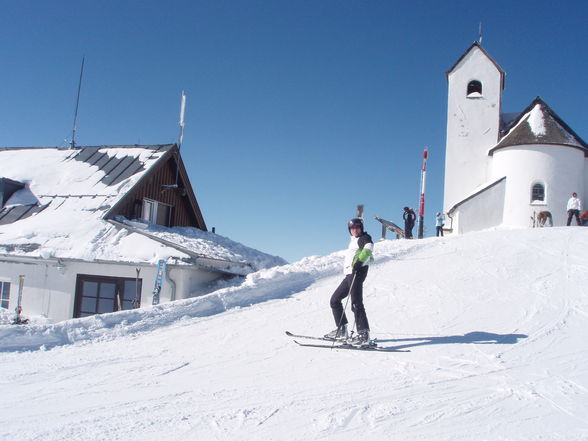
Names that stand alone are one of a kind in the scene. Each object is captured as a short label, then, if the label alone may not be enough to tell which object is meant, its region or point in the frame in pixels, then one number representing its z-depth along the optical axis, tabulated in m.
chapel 24.52
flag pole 24.19
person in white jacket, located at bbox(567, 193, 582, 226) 22.16
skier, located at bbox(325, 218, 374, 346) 7.55
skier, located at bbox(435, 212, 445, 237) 24.84
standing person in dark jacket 22.73
